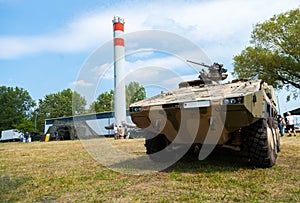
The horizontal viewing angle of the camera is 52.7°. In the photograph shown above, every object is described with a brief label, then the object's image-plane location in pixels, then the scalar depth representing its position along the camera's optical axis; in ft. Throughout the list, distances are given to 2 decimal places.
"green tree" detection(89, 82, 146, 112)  137.37
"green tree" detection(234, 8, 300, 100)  69.56
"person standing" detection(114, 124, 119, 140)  71.73
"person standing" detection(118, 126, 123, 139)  73.51
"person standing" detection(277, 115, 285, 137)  52.43
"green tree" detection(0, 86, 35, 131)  220.43
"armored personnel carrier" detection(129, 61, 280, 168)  15.87
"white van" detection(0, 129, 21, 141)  147.84
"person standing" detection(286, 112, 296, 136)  51.80
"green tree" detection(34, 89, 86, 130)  202.39
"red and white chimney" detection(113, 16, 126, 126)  93.07
